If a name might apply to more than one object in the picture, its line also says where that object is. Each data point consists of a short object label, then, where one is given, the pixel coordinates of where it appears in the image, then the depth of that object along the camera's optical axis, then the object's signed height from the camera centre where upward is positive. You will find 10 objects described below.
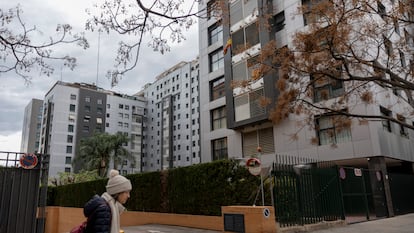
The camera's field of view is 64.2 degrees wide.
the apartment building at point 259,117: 17.36 +4.93
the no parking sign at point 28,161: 10.20 +1.19
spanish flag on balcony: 23.70 +10.50
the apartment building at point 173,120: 64.25 +15.57
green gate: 12.86 -0.11
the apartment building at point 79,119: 60.47 +15.66
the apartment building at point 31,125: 77.00 +17.61
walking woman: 3.22 -0.08
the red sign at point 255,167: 10.06 +0.82
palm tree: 41.27 +5.90
